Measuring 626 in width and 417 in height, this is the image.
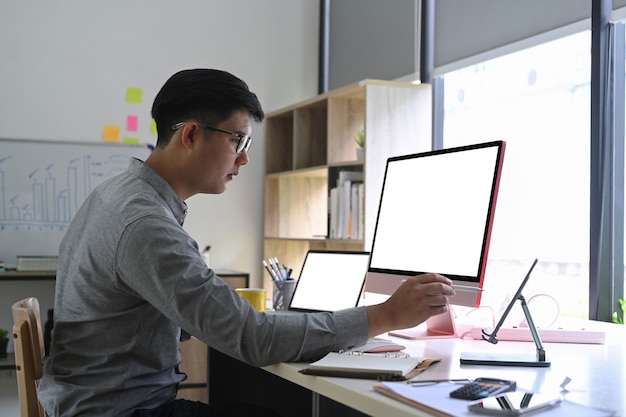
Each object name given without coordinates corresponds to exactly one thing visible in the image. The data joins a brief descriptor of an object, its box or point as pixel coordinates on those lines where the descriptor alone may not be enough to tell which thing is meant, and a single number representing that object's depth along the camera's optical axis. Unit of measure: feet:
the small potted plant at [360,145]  11.61
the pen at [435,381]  4.45
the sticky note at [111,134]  13.92
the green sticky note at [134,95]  14.12
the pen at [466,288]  5.63
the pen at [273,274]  8.70
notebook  4.64
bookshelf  11.44
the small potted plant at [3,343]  12.48
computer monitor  5.85
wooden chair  5.40
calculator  4.00
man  4.75
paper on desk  3.72
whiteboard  13.19
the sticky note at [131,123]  14.07
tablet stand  5.24
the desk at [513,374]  4.13
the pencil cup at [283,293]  8.55
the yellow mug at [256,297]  7.47
